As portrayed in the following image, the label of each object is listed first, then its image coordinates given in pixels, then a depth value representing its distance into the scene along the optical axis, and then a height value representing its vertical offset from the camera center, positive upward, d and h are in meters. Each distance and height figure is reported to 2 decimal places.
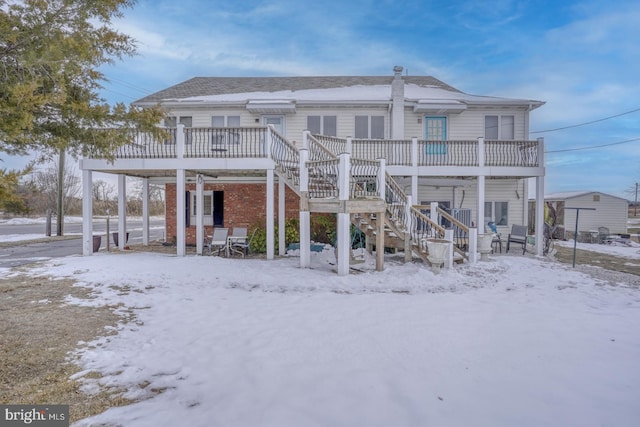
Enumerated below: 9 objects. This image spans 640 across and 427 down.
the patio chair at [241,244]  11.77 -1.38
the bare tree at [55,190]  33.81 +1.52
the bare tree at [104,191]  47.69 +1.92
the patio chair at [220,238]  11.69 -1.15
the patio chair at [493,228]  13.27 -0.84
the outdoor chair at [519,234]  12.24 -0.98
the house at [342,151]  9.94 +1.71
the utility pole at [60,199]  19.17 +0.29
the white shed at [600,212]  21.70 -0.27
